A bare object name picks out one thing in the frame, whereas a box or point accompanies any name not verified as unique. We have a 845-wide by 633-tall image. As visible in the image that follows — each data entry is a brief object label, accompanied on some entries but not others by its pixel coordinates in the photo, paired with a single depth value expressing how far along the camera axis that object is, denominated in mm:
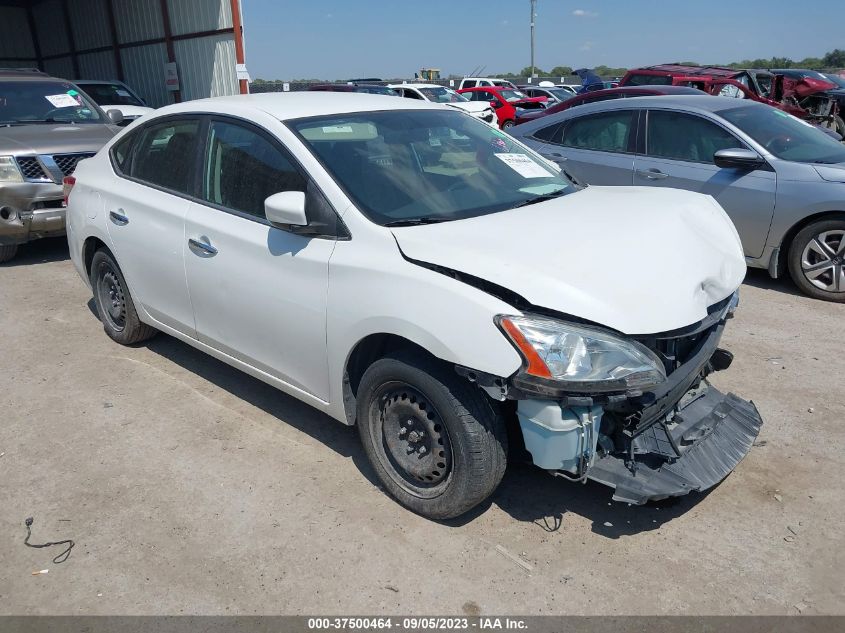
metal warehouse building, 16469
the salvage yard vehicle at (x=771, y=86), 12422
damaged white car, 2680
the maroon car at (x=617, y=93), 9695
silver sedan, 5785
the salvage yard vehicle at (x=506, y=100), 19453
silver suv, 7074
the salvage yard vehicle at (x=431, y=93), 19228
